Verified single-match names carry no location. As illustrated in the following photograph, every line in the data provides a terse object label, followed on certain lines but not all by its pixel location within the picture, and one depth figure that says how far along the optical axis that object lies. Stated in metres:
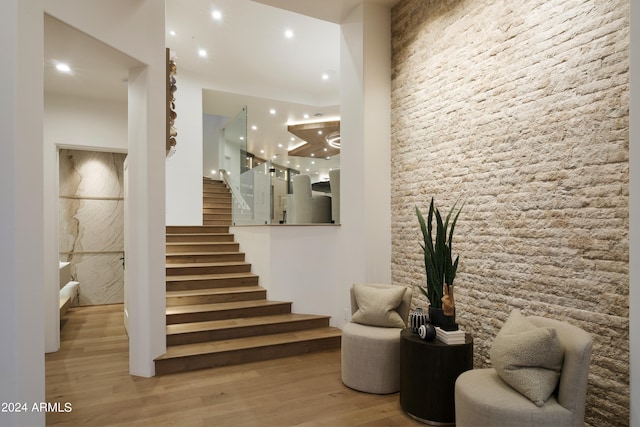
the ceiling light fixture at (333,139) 9.30
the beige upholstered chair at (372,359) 3.10
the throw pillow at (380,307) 3.31
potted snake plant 2.79
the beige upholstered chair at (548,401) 1.95
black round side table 2.58
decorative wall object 4.03
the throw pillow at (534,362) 2.03
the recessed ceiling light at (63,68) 3.48
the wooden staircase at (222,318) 3.80
